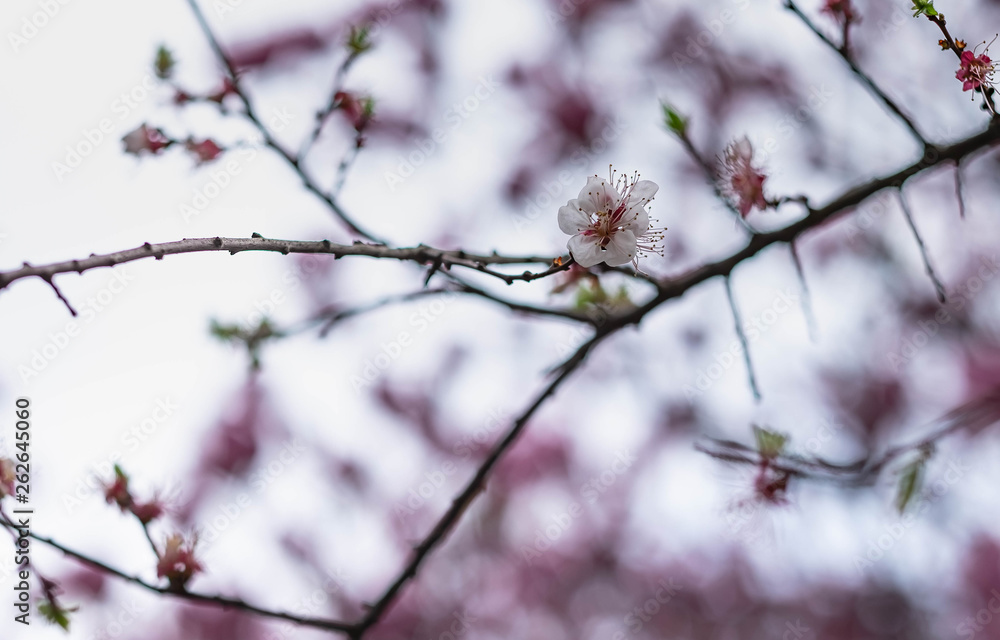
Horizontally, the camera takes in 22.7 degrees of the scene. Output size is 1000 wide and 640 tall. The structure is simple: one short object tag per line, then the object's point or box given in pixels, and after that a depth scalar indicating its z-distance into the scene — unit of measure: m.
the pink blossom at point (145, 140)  0.79
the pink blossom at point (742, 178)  0.77
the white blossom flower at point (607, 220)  0.72
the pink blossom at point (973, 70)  0.72
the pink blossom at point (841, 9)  0.77
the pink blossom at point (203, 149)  0.80
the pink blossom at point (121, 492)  0.77
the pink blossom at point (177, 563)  0.75
